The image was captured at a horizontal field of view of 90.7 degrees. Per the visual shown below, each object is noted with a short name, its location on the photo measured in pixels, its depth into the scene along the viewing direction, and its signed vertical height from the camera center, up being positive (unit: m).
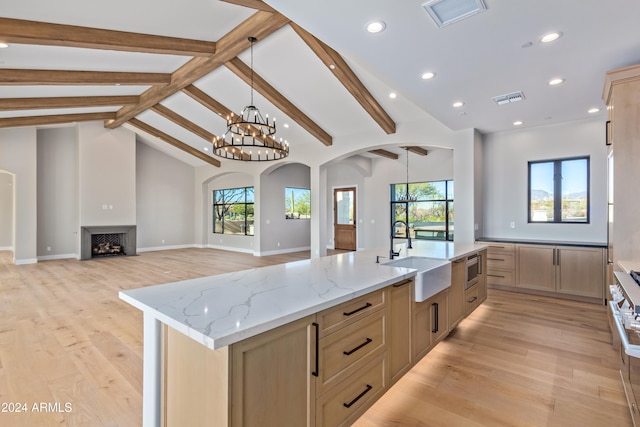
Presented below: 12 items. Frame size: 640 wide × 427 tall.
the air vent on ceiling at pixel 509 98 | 3.97 +1.48
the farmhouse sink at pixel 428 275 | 2.34 -0.52
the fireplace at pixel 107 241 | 8.91 -0.85
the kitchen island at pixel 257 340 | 1.20 -0.58
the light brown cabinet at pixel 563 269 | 4.56 -0.88
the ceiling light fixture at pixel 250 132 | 4.73 +1.31
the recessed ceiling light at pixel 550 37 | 2.63 +1.48
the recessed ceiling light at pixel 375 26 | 2.52 +1.51
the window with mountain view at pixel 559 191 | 5.14 +0.35
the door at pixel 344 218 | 10.70 -0.20
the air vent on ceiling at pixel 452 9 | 2.25 +1.49
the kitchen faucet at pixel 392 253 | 3.01 -0.40
